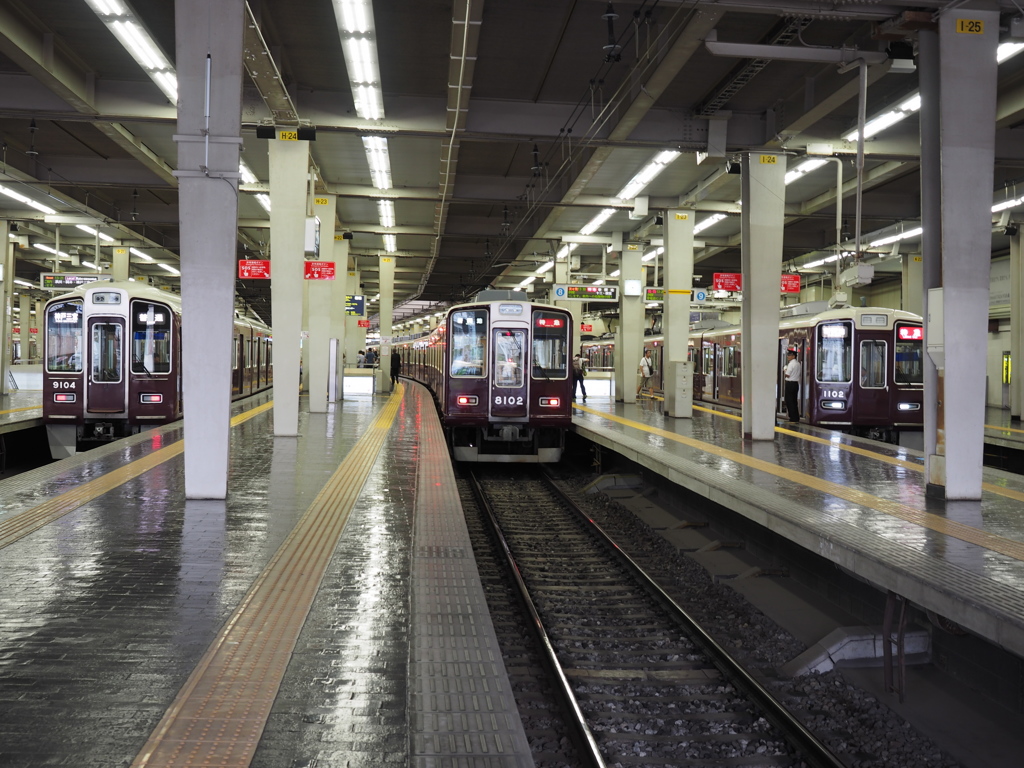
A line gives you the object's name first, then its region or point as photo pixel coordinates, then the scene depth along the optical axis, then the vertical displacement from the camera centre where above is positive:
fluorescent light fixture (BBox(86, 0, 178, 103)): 11.18 +4.59
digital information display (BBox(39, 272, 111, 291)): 23.47 +2.33
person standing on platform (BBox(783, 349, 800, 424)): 18.64 -0.36
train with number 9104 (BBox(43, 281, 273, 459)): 16.30 +0.15
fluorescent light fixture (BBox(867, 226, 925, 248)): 24.11 +3.80
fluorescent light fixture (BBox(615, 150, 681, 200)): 17.88 +4.35
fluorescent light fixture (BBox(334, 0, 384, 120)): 10.94 +4.49
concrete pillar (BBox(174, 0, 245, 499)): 8.44 +1.80
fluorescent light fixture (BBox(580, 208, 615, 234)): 24.22 +4.37
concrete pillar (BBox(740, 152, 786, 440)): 15.30 +1.58
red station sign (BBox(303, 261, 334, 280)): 18.19 +2.06
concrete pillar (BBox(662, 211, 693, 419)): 21.30 +2.09
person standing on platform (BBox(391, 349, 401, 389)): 36.63 +0.11
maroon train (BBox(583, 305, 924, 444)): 17.84 -0.02
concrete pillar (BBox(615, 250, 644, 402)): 25.34 +1.09
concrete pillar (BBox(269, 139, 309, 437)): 15.84 +2.16
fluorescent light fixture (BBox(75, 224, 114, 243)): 28.22 +4.50
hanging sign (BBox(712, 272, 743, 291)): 26.16 +2.66
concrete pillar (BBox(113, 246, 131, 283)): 30.45 +3.68
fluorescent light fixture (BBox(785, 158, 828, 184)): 17.67 +4.26
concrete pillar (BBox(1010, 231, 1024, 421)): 22.33 +1.11
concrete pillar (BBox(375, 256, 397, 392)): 32.03 +1.79
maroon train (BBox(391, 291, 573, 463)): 16.02 +0.06
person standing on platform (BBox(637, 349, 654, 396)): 26.63 -0.06
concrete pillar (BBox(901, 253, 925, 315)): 26.45 +2.73
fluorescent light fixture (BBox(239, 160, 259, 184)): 20.02 +4.59
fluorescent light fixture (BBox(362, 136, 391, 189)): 17.72 +4.58
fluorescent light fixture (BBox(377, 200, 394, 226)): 24.98 +4.74
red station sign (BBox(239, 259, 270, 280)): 21.17 +2.41
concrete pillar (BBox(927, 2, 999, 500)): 8.71 +1.99
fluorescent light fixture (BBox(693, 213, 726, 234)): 23.75 +4.25
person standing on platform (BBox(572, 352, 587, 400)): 25.26 -0.11
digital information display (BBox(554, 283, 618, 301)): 25.44 +2.25
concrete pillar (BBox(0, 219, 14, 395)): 25.64 +2.18
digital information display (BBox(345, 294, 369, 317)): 31.69 +2.30
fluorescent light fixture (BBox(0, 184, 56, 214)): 22.02 +4.48
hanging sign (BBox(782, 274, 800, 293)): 24.89 +2.52
